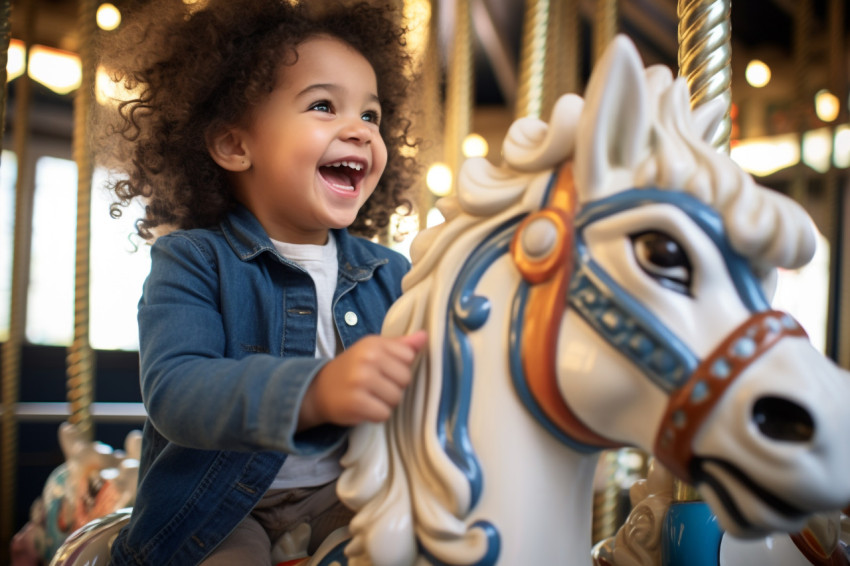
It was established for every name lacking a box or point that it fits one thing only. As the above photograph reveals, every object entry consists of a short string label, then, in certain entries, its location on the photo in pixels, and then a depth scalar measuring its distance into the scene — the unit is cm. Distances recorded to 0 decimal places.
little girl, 54
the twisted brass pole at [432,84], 204
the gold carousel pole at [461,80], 191
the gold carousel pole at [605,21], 177
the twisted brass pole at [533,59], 151
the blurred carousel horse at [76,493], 123
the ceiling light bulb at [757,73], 382
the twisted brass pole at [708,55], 78
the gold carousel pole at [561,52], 219
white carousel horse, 42
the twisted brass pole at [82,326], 157
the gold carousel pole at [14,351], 221
